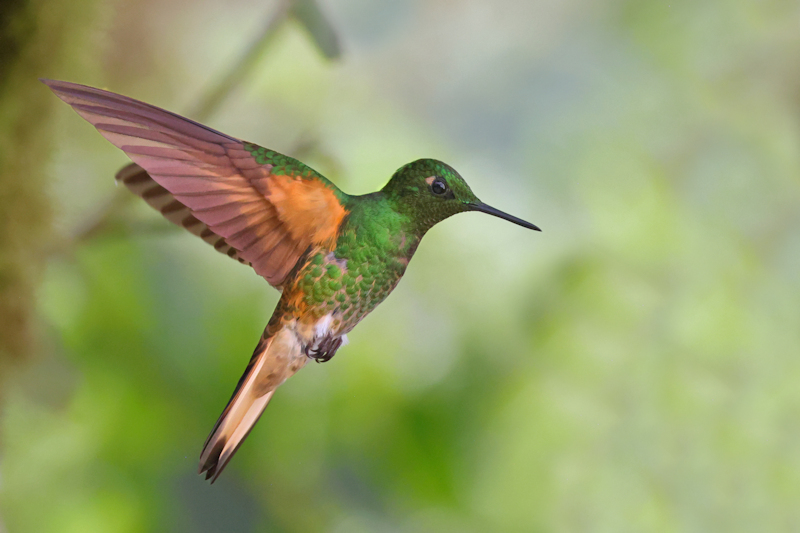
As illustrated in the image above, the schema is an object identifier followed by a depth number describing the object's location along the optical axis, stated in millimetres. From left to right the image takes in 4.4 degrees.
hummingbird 2563
